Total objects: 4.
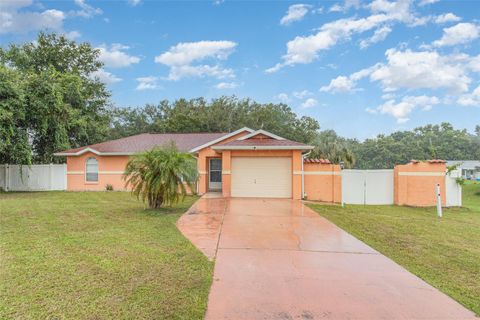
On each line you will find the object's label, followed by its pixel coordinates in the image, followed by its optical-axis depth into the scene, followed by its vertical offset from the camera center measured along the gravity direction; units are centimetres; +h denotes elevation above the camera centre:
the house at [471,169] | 4949 -75
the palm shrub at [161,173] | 959 -26
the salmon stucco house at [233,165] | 1416 +4
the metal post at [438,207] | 1151 -175
